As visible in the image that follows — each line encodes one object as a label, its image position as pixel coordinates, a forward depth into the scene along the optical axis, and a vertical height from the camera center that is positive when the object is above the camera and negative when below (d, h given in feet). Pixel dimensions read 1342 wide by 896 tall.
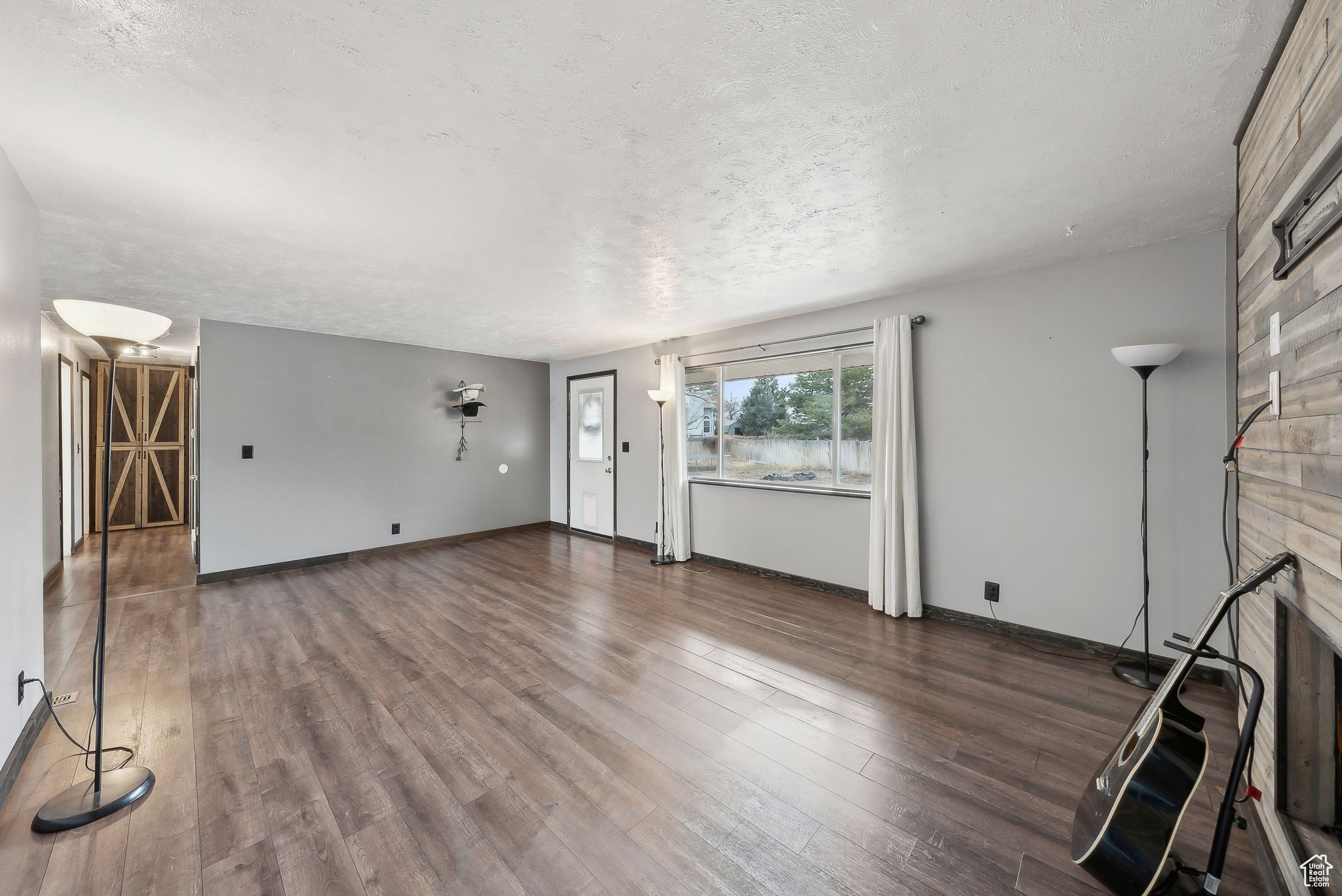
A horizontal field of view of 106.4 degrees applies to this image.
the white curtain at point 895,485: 12.07 -0.93
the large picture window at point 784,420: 13.89 +0.86
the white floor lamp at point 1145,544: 8.42 -1.79
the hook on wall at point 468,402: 20.45 +1.96
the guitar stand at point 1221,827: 4.14 -3.34
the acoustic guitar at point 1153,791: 4.48 -3.17
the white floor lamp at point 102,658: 5.65 -2.52
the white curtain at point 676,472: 17.69 -0.86
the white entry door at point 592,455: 21.17 -0.25
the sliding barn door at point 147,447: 22.61 +0.20
